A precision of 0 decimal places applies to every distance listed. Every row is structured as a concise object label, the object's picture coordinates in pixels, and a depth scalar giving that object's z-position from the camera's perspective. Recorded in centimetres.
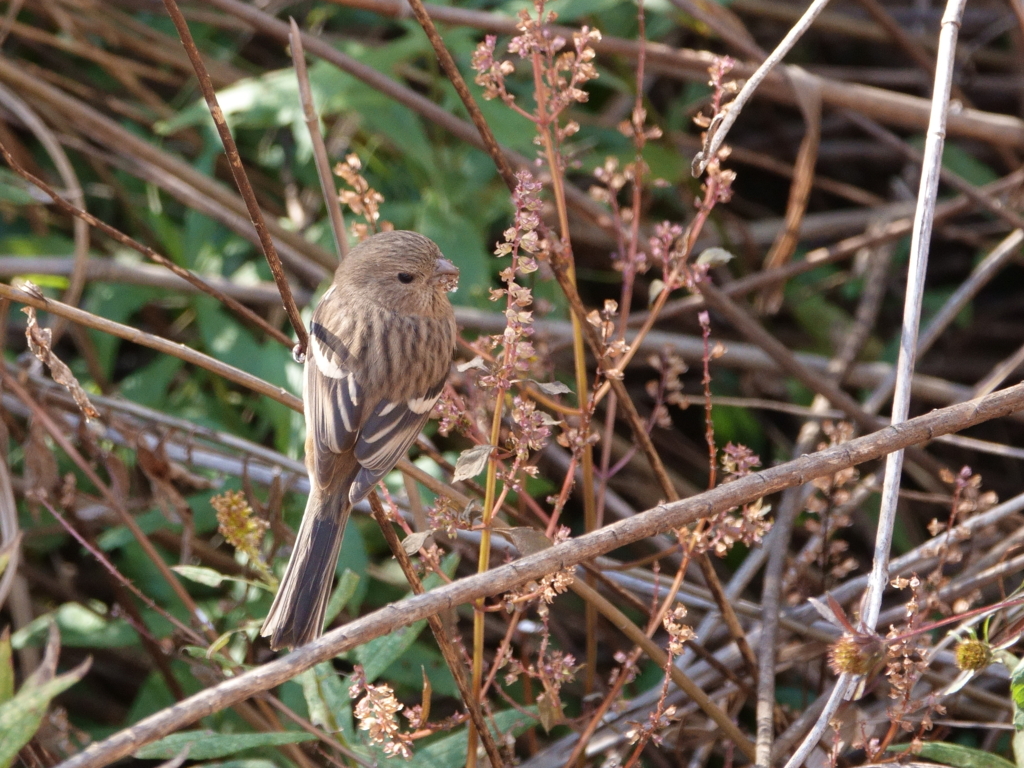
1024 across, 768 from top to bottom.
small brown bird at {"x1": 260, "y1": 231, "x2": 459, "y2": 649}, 470
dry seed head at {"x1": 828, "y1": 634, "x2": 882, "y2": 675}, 387
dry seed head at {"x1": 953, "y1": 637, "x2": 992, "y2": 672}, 416
